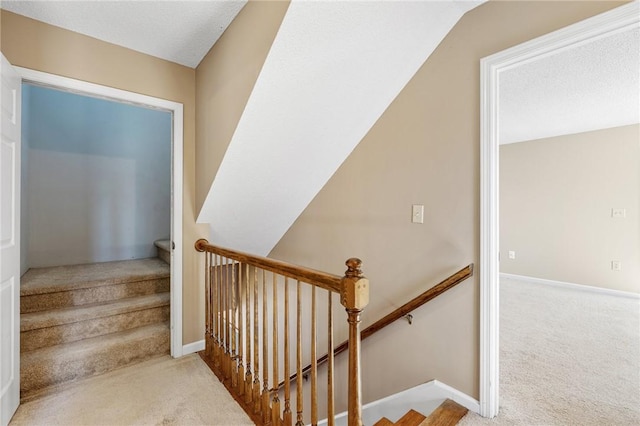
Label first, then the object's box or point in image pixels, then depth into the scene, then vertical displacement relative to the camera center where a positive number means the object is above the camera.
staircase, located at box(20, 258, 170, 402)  1.86 -0.84
